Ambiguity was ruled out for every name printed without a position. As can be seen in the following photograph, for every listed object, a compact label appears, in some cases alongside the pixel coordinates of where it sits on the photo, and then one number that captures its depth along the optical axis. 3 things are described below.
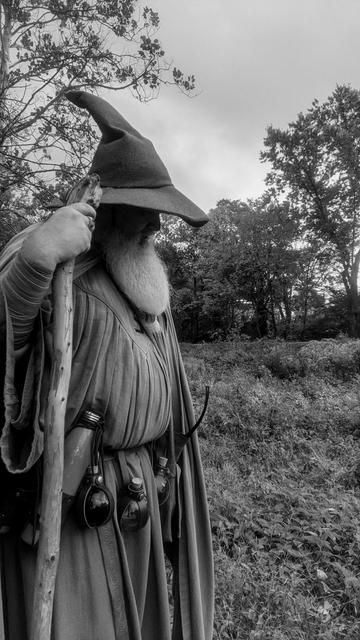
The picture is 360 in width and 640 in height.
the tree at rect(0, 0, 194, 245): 5.71
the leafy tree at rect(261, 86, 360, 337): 19.56
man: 1.25
